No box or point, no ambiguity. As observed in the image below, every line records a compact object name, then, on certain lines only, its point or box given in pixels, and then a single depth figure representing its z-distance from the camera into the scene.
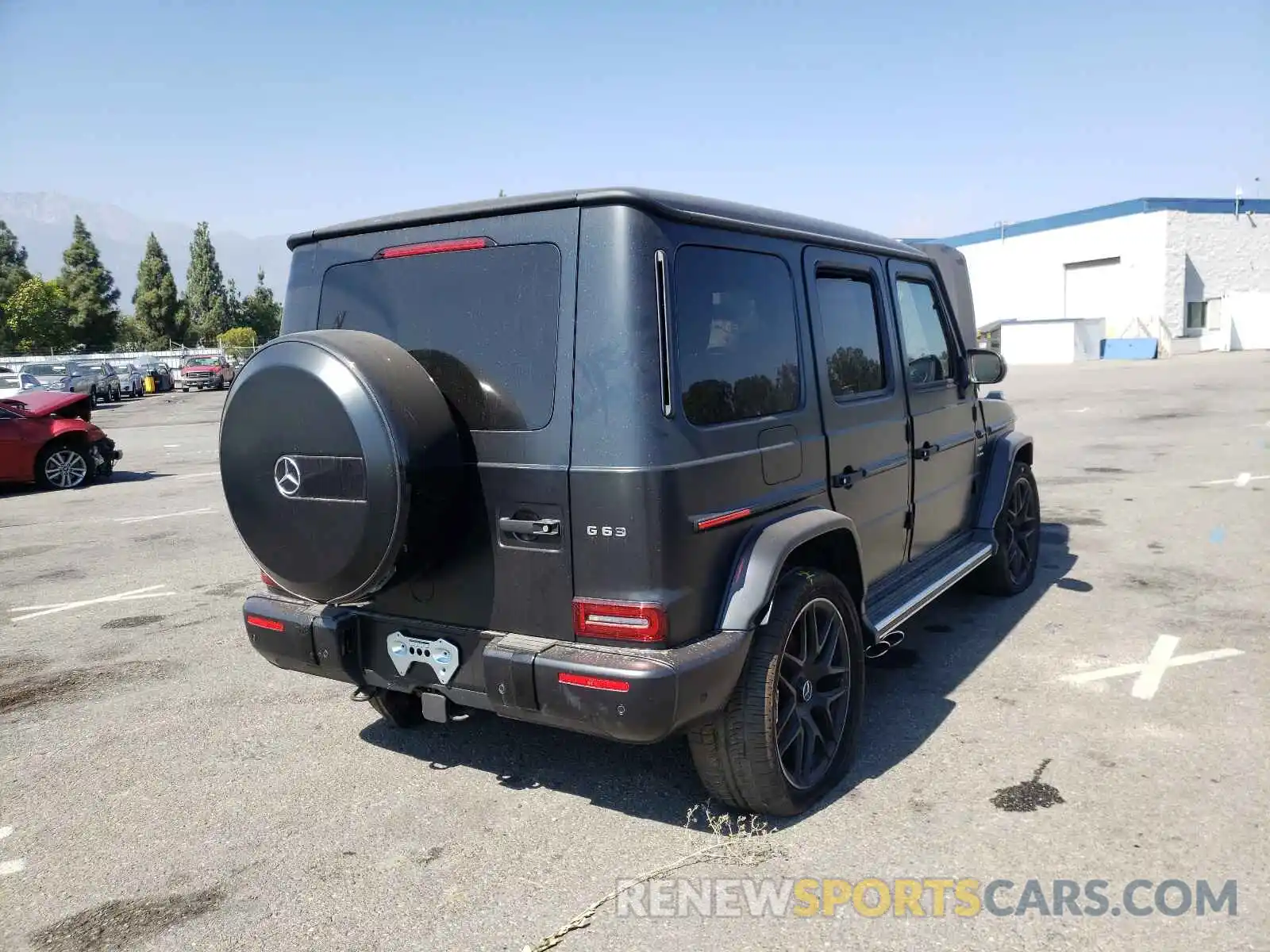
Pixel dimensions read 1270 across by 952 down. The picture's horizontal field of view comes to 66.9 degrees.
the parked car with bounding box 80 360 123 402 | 33.78
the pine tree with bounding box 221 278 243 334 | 77.19
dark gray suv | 2.96
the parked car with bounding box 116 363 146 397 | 38.76
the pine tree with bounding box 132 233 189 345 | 66.69
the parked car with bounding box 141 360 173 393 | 41.84
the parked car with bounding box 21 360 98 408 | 29.45
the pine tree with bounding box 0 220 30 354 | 64.38
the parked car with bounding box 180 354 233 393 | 41.78
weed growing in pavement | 3.09
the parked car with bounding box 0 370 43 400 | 28.23
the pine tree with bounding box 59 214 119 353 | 60.97
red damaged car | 12.80
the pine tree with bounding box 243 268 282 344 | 80.31
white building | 43.59
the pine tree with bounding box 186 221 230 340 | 75.25
